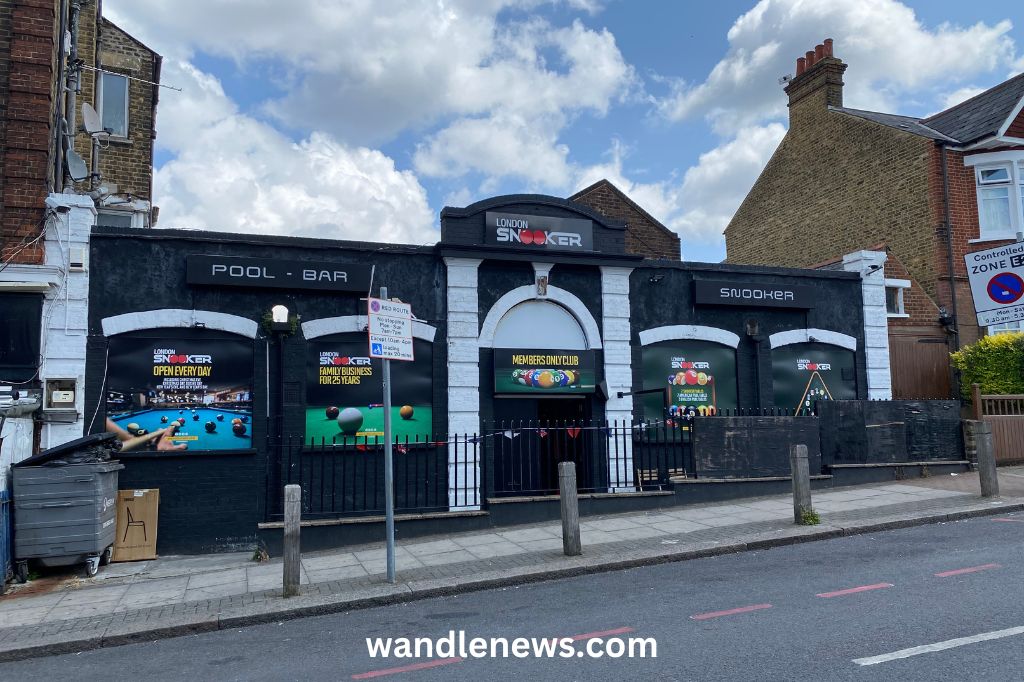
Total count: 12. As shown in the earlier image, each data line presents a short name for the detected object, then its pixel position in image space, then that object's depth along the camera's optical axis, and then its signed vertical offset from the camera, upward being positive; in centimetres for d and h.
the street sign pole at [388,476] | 828 -60
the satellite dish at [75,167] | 1224 +421
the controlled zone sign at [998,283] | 1213 +213
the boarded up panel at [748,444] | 1234 -44
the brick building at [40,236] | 1046 +272
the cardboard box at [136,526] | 1035 -137
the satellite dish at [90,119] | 1343 +547
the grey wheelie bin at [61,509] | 909 -100
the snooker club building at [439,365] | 1104 +95
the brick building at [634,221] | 2191 +585
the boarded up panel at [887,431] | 1332 -29
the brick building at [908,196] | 1855 +616
